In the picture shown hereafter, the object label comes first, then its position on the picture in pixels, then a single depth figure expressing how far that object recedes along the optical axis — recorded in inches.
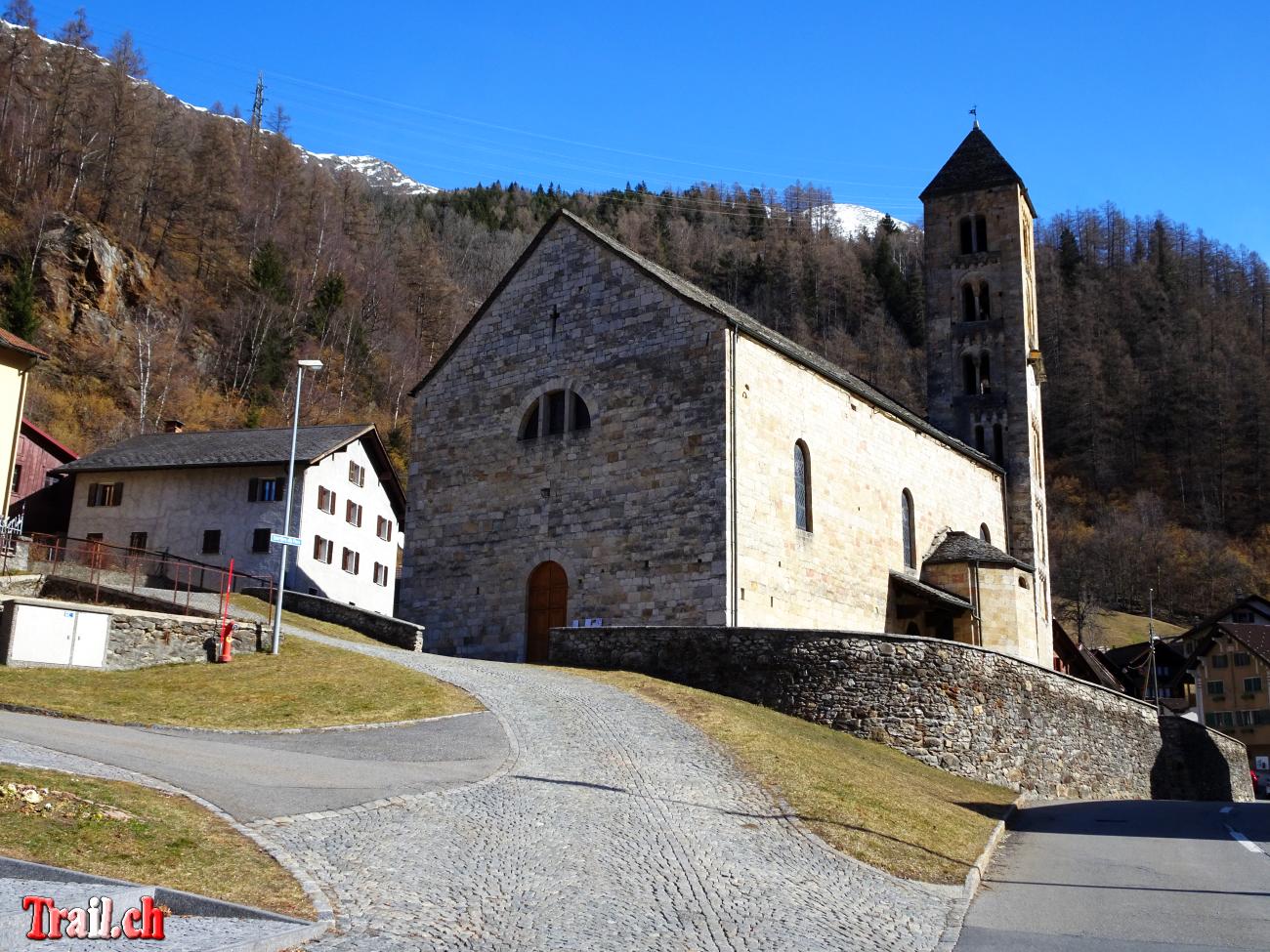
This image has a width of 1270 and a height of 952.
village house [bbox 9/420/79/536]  1596.9
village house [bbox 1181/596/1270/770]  2341.3
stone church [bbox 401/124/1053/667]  1064.2
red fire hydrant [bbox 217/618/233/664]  895.7
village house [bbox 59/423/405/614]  1471.5
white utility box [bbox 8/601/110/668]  802.8
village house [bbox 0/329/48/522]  1275.8
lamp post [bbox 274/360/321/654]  921.8
